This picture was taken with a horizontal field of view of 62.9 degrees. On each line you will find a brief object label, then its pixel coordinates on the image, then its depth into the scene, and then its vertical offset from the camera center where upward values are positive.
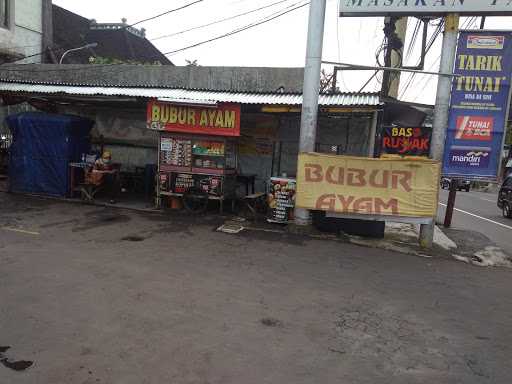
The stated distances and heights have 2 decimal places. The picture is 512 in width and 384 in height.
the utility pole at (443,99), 9.05 +1.51
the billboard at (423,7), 8.85 +3.47
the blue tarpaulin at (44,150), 11.90 -0.31
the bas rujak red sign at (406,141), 10.73 +0.64
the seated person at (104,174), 11.68 -0.88
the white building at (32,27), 17.53 +4.83
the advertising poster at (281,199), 10.14 -1.04
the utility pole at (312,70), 9.41 +2.00
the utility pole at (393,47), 12.26 +3.50
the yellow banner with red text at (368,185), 9.17 -0.50
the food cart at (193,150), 10.89 -0.02
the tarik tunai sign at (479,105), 9.16 +1.46
